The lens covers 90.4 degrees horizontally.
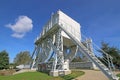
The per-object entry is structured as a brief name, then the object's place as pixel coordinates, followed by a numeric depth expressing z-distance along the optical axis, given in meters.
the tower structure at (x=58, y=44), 9.56
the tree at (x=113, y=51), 14.21
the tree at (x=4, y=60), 22.91
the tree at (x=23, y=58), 29.19
